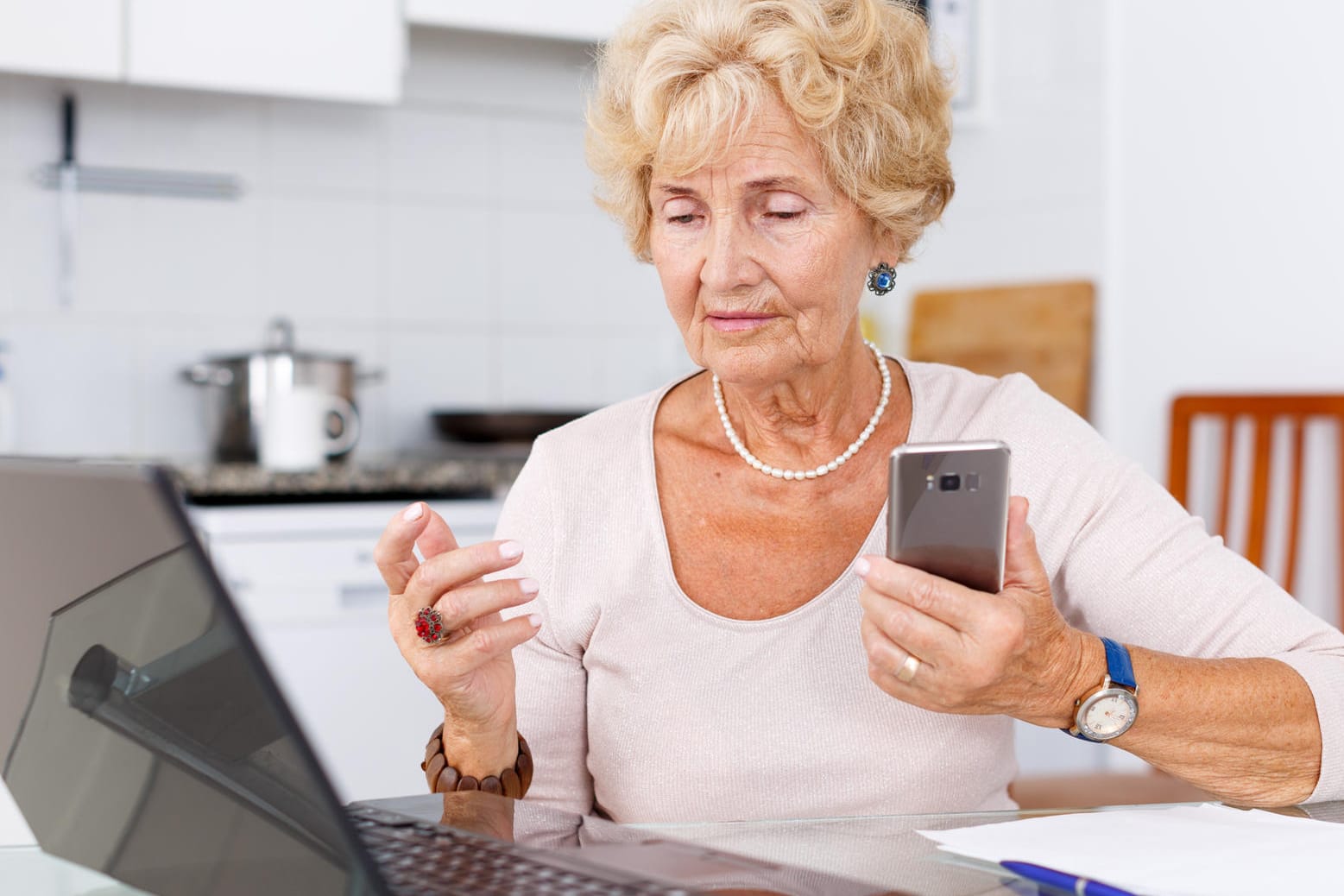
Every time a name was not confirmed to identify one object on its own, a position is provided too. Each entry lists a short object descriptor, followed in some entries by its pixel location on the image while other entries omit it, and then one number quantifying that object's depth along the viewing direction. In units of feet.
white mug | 8.31
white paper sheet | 2.41
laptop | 1.78
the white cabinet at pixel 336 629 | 7.69
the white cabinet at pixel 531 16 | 8.87
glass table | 2.30
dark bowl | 9.19
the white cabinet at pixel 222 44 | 7.95
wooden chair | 6.63
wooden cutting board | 9.14
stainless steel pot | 8.54
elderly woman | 3.66
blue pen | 2.26
